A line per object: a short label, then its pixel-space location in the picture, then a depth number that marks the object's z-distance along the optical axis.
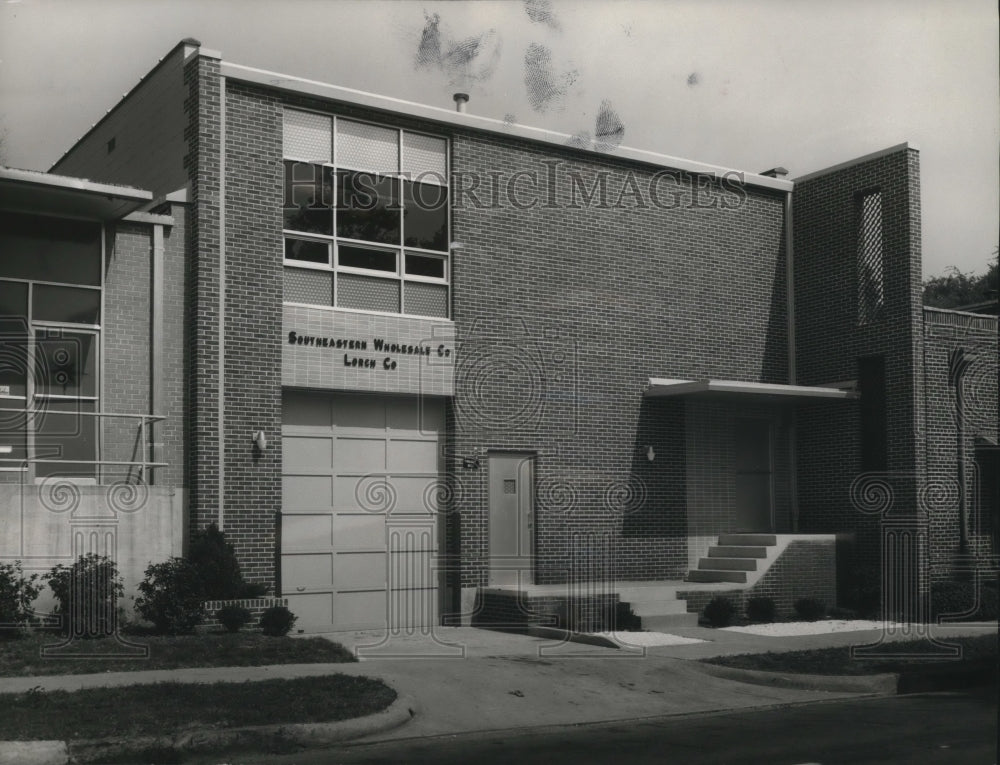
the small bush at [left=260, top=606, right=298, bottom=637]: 15.95
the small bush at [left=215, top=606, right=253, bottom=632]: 15.55
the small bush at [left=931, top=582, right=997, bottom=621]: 20.50
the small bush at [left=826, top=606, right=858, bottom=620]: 20.59
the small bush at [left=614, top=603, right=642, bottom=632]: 17.92
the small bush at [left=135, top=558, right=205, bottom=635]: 15.25
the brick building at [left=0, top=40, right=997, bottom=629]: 17.12
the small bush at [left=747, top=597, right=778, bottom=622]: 19.78
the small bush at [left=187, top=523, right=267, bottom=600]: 15.73
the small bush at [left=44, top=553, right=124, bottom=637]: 14.77
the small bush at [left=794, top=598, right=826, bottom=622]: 20.34
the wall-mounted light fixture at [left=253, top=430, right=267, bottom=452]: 17.05
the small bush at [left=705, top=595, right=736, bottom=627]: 19.14
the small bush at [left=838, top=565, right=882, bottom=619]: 20.81
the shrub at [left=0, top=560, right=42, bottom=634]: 14.30
